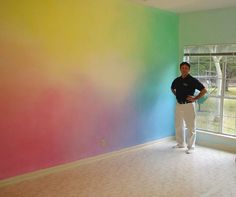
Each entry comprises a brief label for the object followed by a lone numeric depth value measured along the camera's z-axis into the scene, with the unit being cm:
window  381
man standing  368
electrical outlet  340
